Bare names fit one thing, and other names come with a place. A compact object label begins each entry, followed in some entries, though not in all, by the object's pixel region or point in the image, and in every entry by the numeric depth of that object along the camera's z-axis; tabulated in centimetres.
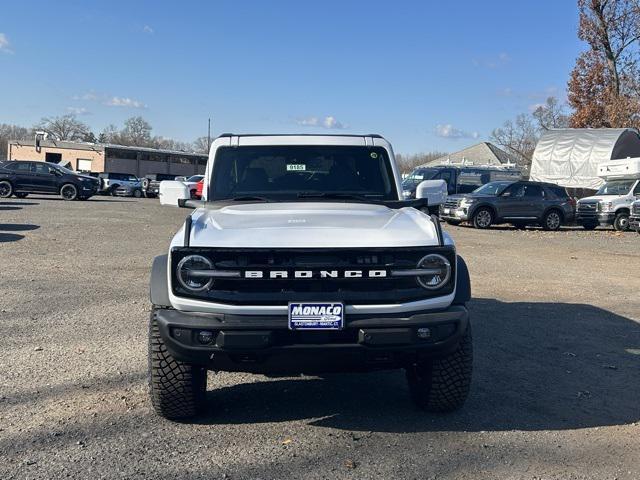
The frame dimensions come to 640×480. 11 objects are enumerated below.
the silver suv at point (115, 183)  4469
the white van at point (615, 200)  2258
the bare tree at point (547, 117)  6575
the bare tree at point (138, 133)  12825
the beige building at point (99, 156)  7362
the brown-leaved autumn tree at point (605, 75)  3619
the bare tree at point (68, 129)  12006
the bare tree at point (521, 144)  7656
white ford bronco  387
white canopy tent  2753
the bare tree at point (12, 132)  12825
